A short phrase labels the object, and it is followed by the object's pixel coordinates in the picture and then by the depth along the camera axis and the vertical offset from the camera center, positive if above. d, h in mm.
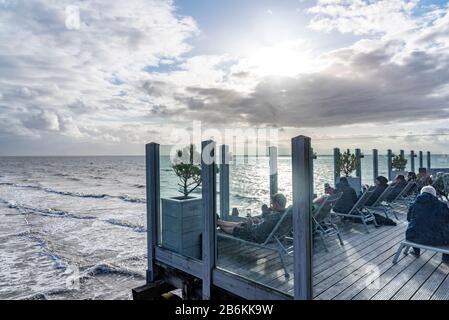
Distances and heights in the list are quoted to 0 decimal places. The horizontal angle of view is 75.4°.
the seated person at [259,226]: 4438 -1141
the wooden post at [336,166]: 9350 -349
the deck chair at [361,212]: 6293 -1288
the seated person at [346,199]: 6422 -974
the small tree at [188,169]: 5992 -250
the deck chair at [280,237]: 4203 -1235
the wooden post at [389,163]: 11848 -367
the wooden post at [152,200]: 5109 -776
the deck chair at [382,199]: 7000 -1105
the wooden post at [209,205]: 4070 -697
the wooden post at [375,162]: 10898 -274
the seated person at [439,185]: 9750 -1058
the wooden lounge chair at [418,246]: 3904 -1291
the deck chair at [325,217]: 5070 -1121
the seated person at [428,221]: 4086 -954
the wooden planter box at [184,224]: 4629 -1091
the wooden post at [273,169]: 6664 -310
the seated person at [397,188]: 8032 -932
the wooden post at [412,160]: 13177 -258
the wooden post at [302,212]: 2842 -565
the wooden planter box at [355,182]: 8977 -837
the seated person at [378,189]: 6984 -835
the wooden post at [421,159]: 13973 -228
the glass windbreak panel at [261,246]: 4000 -1549
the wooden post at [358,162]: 9820 -236
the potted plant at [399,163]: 12445 -364
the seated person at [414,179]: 9492 -820
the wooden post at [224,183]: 6438 -592
